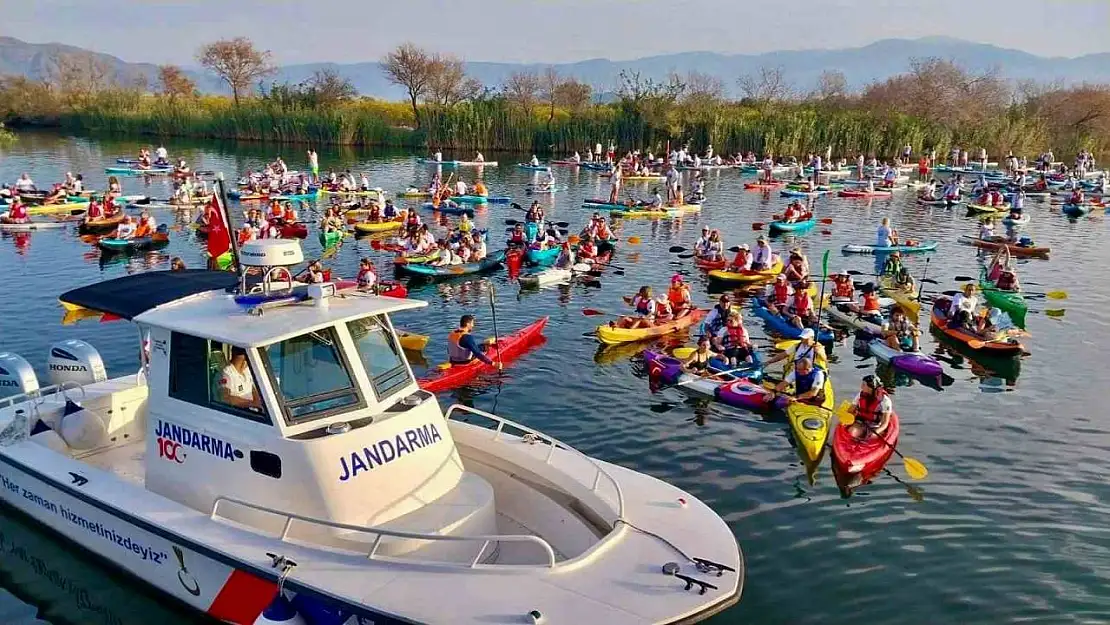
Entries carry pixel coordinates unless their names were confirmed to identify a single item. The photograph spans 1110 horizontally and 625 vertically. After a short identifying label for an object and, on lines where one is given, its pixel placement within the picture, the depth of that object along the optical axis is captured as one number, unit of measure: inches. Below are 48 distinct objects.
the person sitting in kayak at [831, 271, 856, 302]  1047.6
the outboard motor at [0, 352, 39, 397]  547.8
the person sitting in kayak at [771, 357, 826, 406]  697.0
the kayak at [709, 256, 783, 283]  1202.0
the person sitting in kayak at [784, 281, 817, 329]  949.2
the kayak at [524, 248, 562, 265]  1288.1
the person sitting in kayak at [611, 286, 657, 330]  924.8
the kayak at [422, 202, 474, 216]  1809.8
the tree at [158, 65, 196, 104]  4992.6
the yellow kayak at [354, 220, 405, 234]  1529.3
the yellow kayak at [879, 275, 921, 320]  1044.5
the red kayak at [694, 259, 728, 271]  1282.0
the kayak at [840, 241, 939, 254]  1429.6
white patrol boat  322.7
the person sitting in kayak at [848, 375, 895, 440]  630.5
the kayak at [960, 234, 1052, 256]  1491.1
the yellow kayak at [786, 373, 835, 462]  631.2
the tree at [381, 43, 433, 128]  3983.8
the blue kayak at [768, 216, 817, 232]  1617.9
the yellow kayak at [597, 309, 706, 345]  900.6
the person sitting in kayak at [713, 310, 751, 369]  816.9
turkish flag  500.7
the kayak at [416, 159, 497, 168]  2719.7
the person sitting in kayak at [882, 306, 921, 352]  876.6
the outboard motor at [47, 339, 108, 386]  573.9
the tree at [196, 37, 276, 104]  4554.6
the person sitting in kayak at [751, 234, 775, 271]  1222.3
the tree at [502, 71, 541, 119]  3511.3
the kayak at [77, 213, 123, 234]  1460.4
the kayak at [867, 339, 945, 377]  820.0
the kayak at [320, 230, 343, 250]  1406.3
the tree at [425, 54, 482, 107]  3897.6
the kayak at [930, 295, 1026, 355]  892.6
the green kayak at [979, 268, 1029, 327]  1024.9
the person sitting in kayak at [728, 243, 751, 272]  1220.5
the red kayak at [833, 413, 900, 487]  605.6
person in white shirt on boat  370.3
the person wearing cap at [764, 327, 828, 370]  733.9
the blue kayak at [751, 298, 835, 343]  920.3
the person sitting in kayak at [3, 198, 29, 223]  1482.5
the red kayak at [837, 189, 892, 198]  2241.6
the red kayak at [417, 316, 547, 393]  763.4
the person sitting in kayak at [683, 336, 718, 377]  776.3
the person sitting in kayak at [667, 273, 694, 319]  976.3
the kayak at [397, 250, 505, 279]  1195.3
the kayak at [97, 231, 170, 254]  1299.2
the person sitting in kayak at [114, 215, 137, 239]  1328.7
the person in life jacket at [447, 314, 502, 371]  783.7
